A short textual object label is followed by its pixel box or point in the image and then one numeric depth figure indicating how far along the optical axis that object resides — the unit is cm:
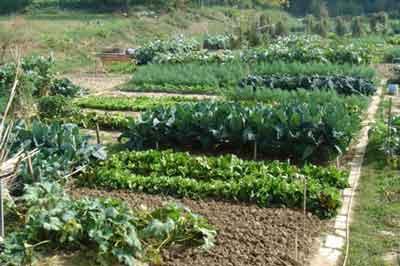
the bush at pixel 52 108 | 1209
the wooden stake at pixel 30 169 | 656
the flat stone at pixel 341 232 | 636
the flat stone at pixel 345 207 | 700
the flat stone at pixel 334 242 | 609
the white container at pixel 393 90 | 1517
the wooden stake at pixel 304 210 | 632
